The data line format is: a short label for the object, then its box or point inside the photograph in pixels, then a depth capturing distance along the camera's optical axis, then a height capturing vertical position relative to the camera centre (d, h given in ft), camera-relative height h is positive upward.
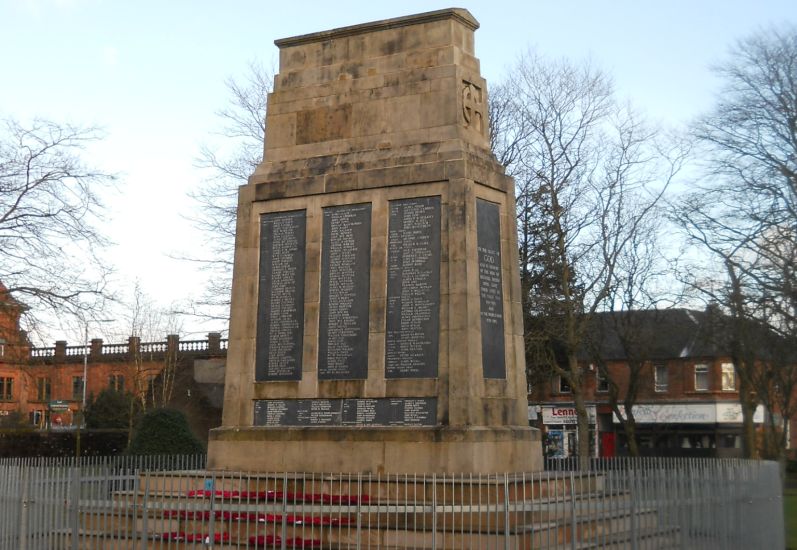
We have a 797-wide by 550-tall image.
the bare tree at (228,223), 115.75 +23.41
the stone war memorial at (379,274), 49.01 +7.92
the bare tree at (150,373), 156.97 +10.01
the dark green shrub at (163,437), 72.28 -0.21
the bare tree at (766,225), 101.65 +21.15
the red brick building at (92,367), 88.53 +10.43
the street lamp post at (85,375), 85.74 +8.75
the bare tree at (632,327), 134.92 +14.89
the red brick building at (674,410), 185.98 +4.50
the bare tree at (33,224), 84.48 +17.18
